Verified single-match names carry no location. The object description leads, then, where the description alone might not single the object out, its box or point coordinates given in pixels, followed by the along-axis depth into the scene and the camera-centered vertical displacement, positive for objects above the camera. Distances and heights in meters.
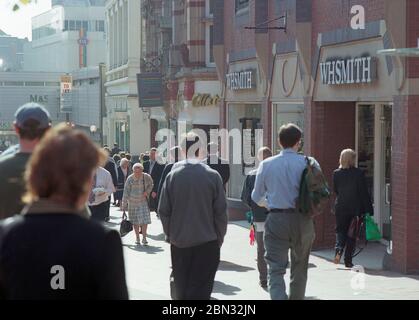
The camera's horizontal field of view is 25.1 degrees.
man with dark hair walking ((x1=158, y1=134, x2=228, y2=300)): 8.25 -1.18
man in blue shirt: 8.48 -1.16
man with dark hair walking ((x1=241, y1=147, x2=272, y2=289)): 11.27 -1.51
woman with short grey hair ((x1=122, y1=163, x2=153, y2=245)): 17.12 -1.97
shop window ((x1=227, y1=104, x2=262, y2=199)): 22.55 -1.32
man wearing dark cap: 5.44 -0.40
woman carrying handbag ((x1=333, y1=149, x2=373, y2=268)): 12.69 -1.47
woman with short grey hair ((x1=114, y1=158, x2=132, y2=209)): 24.15 -2.22
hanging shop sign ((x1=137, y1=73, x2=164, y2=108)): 33.88 +0.01
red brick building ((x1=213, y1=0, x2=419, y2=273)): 12.60 +0.05
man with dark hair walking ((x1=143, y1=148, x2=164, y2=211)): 16.81 -1.61
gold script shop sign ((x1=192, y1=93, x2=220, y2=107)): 25.73 -0.27
